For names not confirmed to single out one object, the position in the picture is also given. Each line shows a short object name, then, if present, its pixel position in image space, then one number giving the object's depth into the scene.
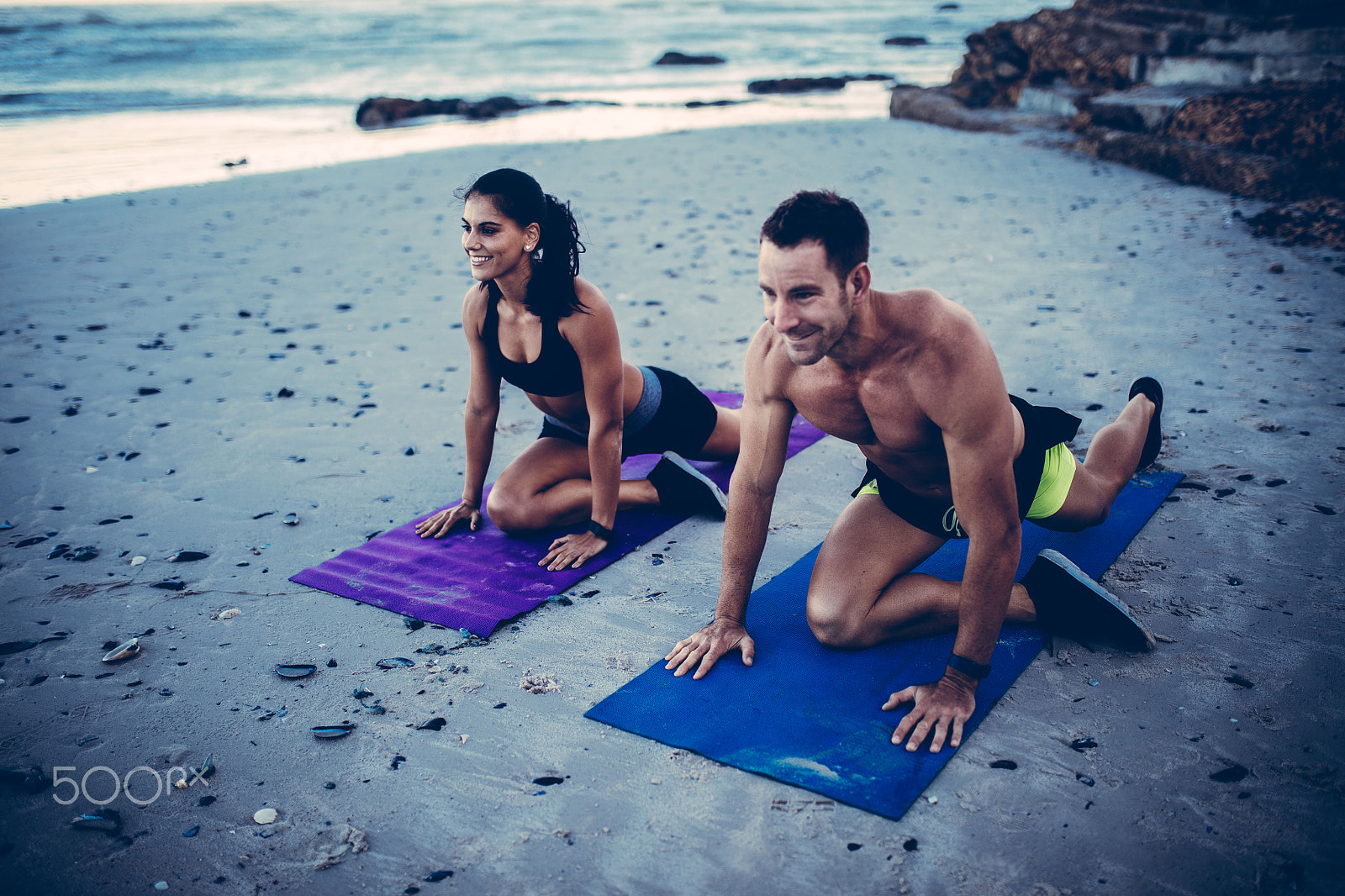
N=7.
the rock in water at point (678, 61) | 27.56
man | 2.41
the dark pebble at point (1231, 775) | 2.39
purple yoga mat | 3.44
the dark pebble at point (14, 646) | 3.21
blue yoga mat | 2.49
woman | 3.52
